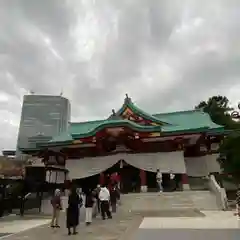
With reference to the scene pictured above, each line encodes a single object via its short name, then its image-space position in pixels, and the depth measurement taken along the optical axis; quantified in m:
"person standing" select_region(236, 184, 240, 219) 9.60
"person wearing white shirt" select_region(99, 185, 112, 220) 9.73
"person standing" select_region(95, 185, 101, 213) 10.65
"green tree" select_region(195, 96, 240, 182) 14.90
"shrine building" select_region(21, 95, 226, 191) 17.27
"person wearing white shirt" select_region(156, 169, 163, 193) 15.54
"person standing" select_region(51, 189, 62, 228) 8.28
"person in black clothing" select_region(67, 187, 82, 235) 7.16
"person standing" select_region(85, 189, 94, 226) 8.73
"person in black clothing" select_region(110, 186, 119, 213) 11.62
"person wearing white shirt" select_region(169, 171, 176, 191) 16.96
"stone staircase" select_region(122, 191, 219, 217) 12.46
